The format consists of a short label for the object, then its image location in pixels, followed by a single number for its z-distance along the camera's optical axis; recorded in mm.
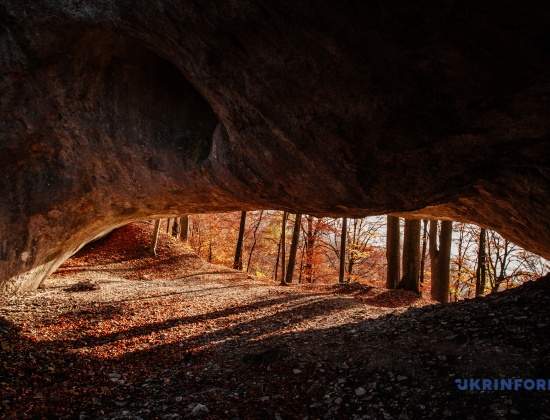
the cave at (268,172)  4035
